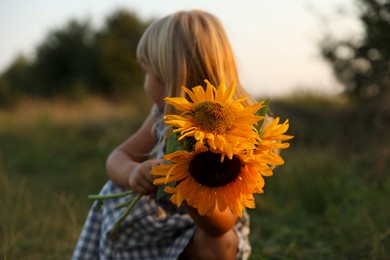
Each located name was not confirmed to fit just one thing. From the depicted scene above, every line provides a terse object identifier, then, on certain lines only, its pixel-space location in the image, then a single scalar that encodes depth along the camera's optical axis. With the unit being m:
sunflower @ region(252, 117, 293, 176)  1.49
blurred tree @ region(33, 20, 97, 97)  22.45
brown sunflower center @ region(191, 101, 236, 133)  1.39
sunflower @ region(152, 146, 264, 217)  1.50
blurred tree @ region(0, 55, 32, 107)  24.28
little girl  2.12
